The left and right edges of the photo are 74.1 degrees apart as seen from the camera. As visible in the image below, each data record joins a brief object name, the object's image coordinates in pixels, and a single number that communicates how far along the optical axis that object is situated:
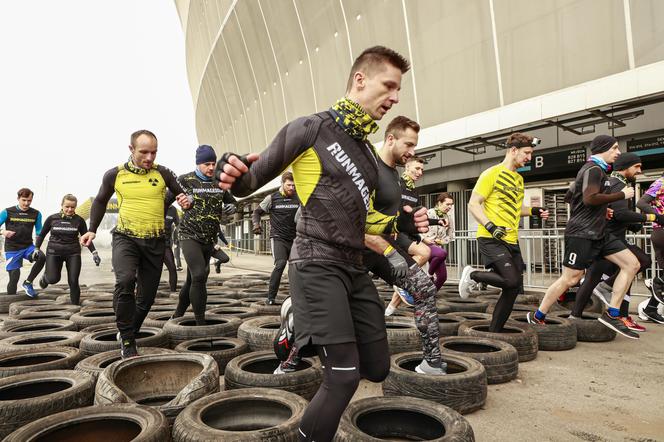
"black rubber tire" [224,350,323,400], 3.17
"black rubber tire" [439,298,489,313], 6.40
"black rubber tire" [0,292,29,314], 8.07
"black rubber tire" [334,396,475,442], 2.51
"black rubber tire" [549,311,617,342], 5.23
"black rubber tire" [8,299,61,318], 7.07
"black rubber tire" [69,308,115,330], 5.65
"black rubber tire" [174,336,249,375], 4.05
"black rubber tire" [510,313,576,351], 4.83
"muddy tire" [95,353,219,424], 2.86
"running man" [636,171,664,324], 6.15
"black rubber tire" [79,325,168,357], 4.27
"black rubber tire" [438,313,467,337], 4.99
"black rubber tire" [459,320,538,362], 4.36
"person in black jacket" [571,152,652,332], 5.27
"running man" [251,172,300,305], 6.86
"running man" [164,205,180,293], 9.11
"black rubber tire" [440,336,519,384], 3.74
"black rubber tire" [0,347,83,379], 3.79
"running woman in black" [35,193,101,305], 7.67
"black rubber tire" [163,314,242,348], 4.76
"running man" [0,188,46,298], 8.73
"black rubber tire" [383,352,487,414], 3.04
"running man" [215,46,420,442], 1.94
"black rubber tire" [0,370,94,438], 2.64
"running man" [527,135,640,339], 4.97
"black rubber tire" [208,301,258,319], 6.02
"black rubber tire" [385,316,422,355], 4.35
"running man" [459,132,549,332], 4.56
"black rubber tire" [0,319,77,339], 5.37
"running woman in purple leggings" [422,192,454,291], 6.45
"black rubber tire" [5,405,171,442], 2.26
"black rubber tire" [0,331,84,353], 4.28
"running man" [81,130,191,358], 4.18
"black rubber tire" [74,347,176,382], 3.48
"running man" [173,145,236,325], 5.14
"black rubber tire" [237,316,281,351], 4.43
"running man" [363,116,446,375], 3.00
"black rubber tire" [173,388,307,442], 2.42
